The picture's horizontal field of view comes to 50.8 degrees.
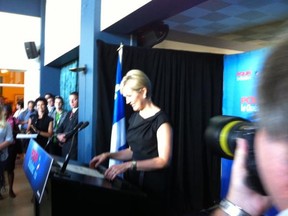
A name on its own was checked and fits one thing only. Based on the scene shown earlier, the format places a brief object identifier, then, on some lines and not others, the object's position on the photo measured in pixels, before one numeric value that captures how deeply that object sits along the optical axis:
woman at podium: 1.57
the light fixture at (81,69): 3.37
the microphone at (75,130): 1.74
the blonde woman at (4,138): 3.24
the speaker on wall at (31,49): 7.20
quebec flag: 2.85
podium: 1.29
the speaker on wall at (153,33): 3.24
